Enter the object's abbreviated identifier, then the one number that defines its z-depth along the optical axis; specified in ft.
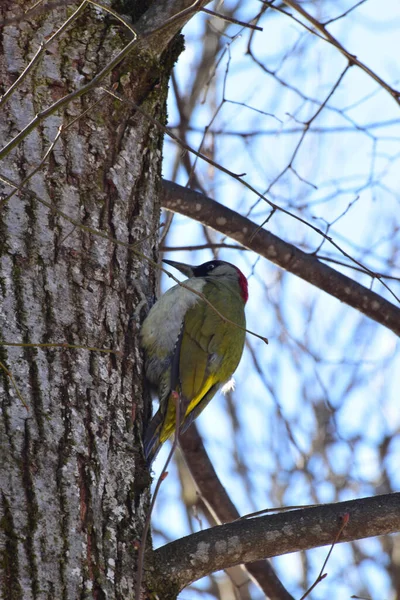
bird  23.48
